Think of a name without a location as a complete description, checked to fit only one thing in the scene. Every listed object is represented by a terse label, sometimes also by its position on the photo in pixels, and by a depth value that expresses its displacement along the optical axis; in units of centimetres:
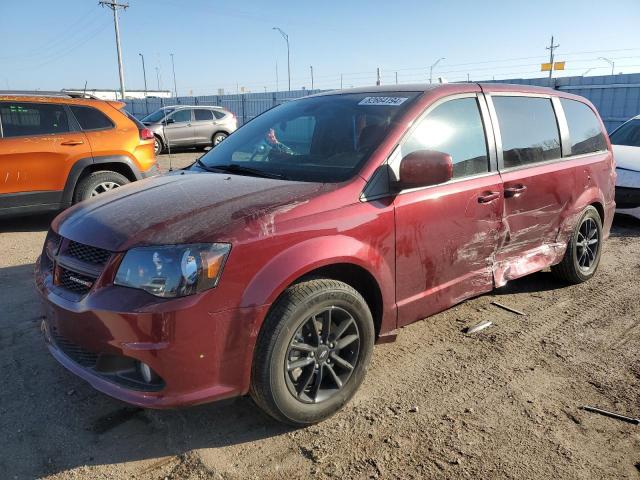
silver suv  1752
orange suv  645
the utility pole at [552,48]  4429
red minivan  240
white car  726
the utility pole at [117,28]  4012
